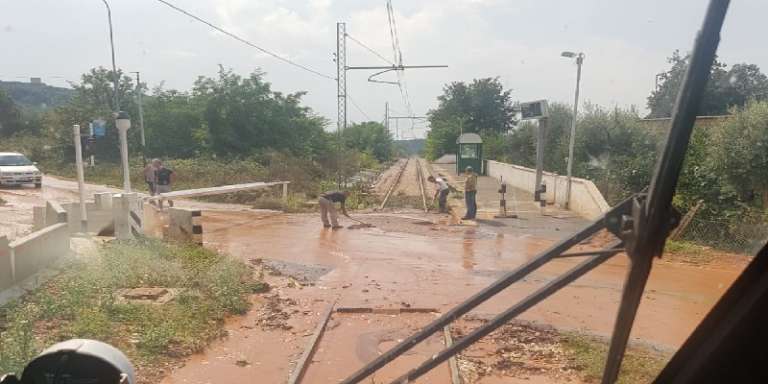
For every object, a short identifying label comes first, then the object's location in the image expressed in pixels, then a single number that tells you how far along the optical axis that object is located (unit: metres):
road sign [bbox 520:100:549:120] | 21.45
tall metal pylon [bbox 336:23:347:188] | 23.61
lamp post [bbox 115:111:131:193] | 10.41
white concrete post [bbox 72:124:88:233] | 10.18
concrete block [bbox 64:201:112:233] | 11.31
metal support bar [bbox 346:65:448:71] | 21.70
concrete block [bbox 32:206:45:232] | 12.02
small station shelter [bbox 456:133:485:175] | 39.31
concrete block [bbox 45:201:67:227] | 9.46
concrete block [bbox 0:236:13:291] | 6.75
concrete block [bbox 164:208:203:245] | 11.23
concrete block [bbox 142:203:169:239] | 13.24
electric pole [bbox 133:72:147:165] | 32.62
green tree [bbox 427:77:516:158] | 63.94
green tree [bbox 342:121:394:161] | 76.56
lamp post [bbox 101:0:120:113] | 20.17
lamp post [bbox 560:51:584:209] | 18.95
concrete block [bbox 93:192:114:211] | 11.14
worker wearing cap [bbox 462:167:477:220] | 16.77
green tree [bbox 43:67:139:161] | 37.72
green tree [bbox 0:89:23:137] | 49.28
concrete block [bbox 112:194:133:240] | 10.32
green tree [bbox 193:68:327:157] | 36.81
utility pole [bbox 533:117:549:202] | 21.58
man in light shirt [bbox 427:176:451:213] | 18.81
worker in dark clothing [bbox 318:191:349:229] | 15.49
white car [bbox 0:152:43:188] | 24.31
